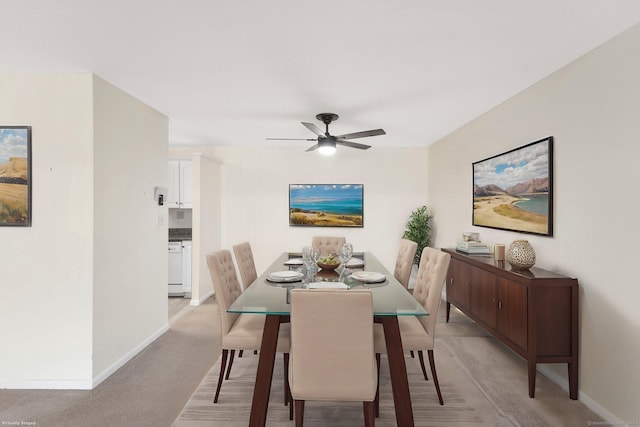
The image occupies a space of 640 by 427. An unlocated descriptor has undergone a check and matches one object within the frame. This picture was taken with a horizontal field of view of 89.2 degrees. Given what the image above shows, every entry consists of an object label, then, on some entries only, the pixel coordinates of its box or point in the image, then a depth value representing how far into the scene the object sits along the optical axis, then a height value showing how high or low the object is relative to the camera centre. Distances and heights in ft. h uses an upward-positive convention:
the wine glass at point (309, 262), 8.38 -1.39
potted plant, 17.10 -0.97
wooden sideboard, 7.57 -2.52
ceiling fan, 10.59 +2.52
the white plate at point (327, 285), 7.38 -1.73
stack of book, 11.37 -1.29
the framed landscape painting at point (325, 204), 18.11 +0.36
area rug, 6.92 -4.49
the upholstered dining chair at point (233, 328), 7.41 -2.79
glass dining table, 6.13 -2.39
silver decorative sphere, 8.41 -1.13
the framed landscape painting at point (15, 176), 8.23 +0.82
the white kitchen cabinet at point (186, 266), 16.38 -2.86
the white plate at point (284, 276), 8.31 -1.73
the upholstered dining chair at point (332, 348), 5.27 -2.31
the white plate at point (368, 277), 8.23 -1.71
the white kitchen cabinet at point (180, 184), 16.48 +1.29
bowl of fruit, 9.56 -1.54
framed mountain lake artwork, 8.74 +0.71
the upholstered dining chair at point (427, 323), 7.36 -2.69
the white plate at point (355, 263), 10.73 -1.75
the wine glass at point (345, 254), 9.93 -1.32
